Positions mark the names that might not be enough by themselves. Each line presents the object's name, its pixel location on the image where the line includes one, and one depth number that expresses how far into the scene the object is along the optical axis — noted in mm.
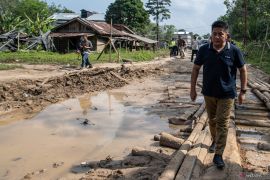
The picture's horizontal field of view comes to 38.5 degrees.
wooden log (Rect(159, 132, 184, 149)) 6235
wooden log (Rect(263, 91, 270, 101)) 10445
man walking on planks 4656
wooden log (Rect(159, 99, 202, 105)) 10503
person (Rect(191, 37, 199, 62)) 25062
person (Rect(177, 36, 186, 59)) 31450
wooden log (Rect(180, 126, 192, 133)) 7187
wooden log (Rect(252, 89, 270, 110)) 9423
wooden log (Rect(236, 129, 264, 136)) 7175
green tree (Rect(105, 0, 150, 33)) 60406
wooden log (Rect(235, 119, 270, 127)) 7664
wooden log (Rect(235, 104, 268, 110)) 9289
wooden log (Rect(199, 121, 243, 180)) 4486
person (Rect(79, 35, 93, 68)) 18172
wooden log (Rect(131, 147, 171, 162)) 5576
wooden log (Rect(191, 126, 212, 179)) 4490
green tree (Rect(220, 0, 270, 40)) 37559
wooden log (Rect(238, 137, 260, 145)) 6445
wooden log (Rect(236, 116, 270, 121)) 8277
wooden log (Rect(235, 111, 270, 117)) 8621
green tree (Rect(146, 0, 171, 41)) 65438
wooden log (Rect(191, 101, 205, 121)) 7884
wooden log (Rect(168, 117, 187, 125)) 8156
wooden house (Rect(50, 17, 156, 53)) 37719
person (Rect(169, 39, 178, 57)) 35156
